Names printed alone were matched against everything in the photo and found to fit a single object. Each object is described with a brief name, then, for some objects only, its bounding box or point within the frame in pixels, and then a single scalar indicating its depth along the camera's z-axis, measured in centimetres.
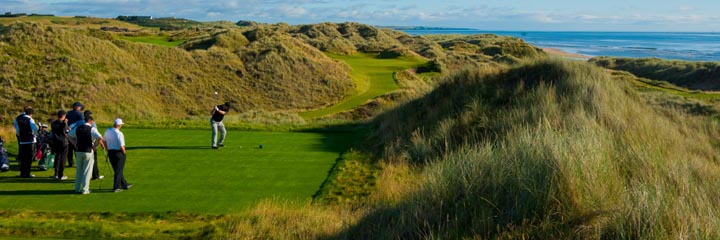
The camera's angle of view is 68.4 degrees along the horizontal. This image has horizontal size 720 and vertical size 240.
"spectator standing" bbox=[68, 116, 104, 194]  952
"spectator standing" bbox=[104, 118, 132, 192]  977
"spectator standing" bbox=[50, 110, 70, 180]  1061
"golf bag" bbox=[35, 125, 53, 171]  1153
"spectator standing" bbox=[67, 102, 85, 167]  1161
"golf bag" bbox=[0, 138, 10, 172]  1114
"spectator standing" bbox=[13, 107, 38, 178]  1062
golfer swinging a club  1377
